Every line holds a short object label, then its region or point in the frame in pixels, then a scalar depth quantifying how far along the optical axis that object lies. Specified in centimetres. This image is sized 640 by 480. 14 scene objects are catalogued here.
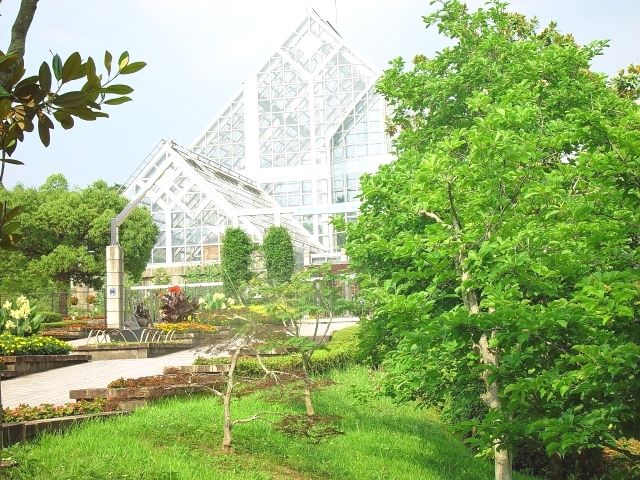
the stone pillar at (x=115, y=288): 2389
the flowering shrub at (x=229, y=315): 934
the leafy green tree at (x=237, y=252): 3209
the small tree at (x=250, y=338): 908
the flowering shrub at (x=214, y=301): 2600
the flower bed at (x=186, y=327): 2064
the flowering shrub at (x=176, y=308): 2519
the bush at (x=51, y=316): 2635
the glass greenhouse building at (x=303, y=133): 4369
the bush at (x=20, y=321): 1772
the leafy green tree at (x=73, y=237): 3438
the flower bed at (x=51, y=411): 832
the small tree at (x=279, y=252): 3303
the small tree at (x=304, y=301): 1063
